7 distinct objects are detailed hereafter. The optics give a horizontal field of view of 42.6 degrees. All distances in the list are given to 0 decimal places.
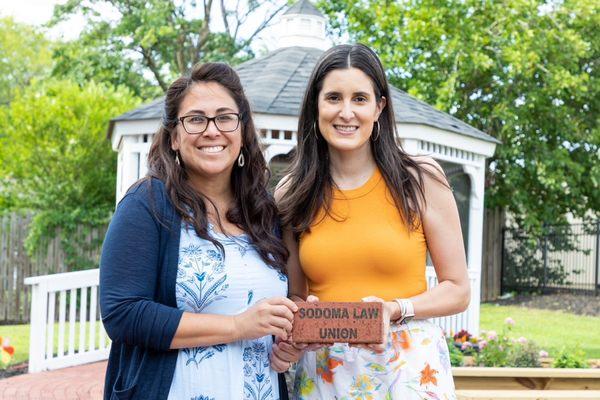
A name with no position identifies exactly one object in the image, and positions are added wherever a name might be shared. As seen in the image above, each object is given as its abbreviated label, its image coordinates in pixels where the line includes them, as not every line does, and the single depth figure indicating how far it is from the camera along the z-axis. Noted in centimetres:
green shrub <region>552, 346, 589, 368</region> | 645
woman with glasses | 221
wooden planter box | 483
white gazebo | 898
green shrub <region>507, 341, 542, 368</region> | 701
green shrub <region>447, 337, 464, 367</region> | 680
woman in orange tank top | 252
